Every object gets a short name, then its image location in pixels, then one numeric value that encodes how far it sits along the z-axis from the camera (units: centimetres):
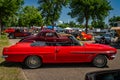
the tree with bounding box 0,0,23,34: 1212
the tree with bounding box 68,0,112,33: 1562
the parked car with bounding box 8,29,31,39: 1456
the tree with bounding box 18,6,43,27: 2430
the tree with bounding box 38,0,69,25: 1617
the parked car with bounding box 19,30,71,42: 654
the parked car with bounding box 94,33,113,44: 994
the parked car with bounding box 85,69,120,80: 160
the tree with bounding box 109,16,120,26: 4025
